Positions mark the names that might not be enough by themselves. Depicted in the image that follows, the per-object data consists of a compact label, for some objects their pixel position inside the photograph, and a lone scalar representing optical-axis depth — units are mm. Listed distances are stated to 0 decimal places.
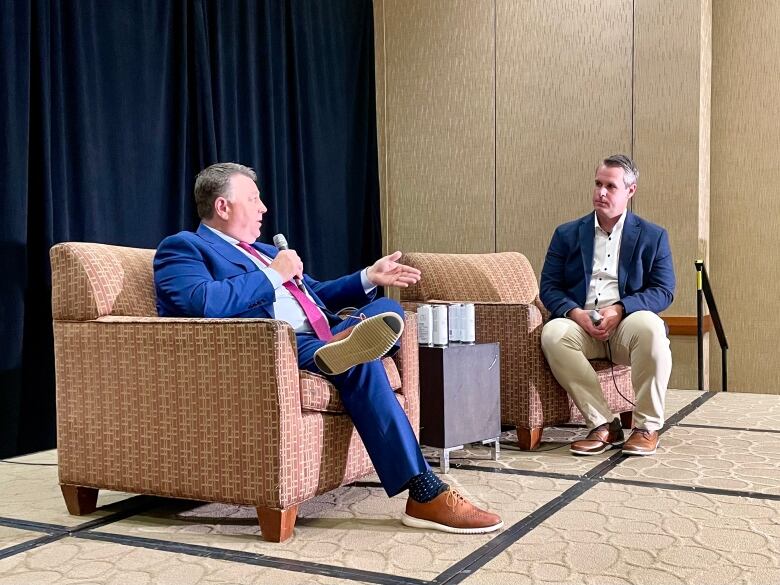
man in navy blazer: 3324
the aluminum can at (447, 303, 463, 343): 3201
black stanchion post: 4969
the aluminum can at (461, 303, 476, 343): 3193
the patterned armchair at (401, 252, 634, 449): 3416
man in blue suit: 2279
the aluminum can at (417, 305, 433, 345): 3127
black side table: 3025
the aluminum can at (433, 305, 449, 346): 3109
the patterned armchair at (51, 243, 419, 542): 2232
